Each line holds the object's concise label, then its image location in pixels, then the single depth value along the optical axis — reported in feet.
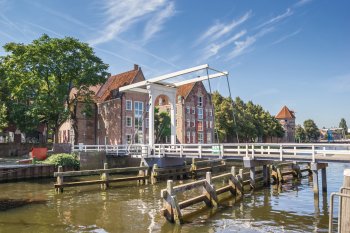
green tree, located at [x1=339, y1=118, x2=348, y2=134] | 604.70
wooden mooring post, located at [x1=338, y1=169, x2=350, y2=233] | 11.36
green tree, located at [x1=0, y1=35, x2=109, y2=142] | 109.40
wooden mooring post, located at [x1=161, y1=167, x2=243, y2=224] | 38.09
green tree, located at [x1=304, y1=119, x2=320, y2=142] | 373.20
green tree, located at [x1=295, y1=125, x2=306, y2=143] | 360.69
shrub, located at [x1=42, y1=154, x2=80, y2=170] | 90.59
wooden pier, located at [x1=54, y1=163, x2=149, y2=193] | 61.00
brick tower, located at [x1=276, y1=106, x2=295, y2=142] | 345.92
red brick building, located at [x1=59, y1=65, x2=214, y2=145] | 130.72
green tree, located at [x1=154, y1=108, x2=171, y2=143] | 141.18
